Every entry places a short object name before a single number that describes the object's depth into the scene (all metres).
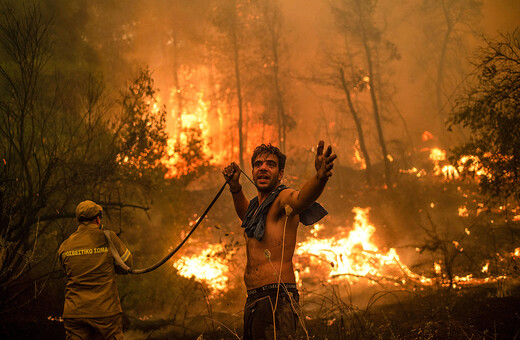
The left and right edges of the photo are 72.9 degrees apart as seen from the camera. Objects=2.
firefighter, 4.00
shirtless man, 2.92
